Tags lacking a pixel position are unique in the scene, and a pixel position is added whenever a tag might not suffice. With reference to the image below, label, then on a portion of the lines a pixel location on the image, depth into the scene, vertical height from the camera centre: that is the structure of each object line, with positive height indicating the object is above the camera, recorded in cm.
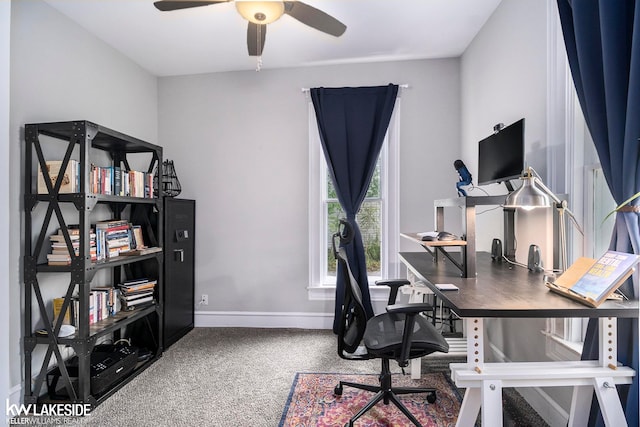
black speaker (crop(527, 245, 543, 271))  168 -26
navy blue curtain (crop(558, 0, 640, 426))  111 +41
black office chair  153 -69
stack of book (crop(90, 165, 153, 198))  213 +24
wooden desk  105 -59
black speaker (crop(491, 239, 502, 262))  203 -26
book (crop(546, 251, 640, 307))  102 -24
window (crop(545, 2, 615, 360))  151 +20
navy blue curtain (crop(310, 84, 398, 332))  305 +82
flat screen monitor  169 +36
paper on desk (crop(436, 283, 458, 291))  130 -33
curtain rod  308 +130
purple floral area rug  180 -123
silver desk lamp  131 +7
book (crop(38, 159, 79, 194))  198 +25
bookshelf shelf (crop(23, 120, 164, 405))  194 -28
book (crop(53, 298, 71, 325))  209 -68
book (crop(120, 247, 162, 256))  240 -31
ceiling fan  172 +119
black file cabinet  279 -53
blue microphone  236 +27
